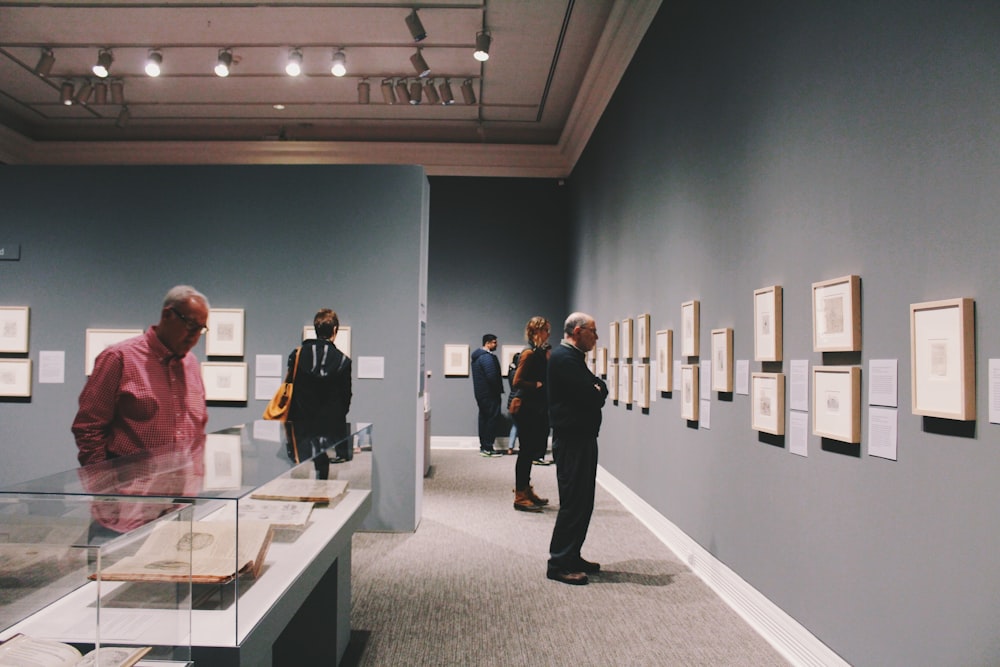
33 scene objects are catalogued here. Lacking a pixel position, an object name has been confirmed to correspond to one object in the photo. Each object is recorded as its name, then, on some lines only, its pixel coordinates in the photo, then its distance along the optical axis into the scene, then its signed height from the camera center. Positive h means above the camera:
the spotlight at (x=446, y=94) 8.41 +3.27
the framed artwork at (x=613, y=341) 7.52 +0.18
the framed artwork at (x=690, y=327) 4.77 +0.21
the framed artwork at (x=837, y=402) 2.79 -0.19
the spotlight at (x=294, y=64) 7.55 +3.22
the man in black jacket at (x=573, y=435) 4.27 -0.51
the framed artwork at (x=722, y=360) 4.16 -0.01
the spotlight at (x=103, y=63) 7.67 +3.26
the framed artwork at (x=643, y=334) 6.15 +0.21
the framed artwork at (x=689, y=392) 4.76 -0.25
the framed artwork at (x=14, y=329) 5.90 +0.18
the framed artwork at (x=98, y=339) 5.81 +0.10
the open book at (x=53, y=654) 1.22 -0.57
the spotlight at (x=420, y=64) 7.49 +3.21
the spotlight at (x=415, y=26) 6.60 +3.21
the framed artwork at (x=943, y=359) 2.17 +0.00
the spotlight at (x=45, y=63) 7.61 +3.22
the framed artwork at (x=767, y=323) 3.50 +0.18
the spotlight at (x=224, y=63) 7.54 +3.27
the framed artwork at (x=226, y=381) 5.89 -0.25
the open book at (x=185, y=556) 1.39 -0.44
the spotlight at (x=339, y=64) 7.58 +3.24
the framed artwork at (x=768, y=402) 3.46 -0.23
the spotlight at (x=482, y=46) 7.03 +3.23
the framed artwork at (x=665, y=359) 5.41 -0.02
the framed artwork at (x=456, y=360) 11.21 -0.09
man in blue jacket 9.99 -0.40
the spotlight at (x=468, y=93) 8.55 +3.37
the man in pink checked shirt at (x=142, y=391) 2.72 -0.16
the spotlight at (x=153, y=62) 7.60 +3.26
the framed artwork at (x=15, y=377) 5.90 -0.24
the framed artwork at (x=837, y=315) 2.80 +0.19
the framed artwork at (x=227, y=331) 5.84 +0.18
